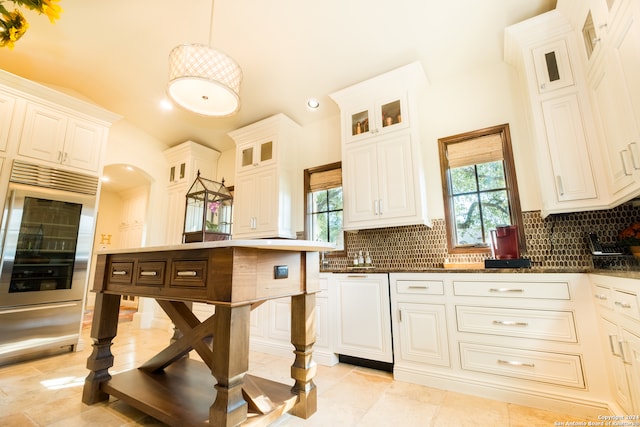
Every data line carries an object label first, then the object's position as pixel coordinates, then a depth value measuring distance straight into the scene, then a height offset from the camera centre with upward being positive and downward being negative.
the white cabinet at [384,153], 2.77 +1.11
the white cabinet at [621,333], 1.39 -0.41
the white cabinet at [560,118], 2.04 +1.04
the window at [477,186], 2.65 +0.70
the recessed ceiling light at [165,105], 4.03 +2.30
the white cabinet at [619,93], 1.49 +0.96
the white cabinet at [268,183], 3.63 +1.07
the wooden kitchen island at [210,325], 1.27 -0.34
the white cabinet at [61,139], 3.07 +1.48
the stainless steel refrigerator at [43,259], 2.80 +0.09
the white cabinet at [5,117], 2.89 +1.55
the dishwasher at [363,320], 2.46 -0.52
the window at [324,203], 3.62 +0.77
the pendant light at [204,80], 1.92 +1.28
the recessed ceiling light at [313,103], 3.58 +2.01
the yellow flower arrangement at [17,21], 0.91 +0.81
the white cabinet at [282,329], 2.75 -0.70
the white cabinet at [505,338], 1.78 -0.56
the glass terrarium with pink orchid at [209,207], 2.03 +0.44
